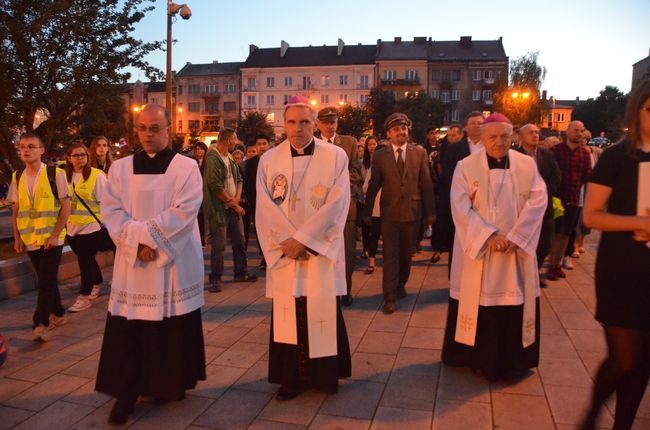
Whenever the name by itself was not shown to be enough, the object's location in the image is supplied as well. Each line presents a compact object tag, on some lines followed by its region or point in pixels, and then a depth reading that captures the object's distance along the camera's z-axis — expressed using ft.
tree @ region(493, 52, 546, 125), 152.56
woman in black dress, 8.71
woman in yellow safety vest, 20.74
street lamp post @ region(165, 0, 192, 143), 47.06
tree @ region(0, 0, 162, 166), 27.58
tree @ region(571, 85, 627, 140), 230.09
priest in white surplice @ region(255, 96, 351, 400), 12.64
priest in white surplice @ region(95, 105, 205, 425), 11.96
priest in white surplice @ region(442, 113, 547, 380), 13.50
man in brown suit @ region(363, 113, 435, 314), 20.48
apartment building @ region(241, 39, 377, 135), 207.27
